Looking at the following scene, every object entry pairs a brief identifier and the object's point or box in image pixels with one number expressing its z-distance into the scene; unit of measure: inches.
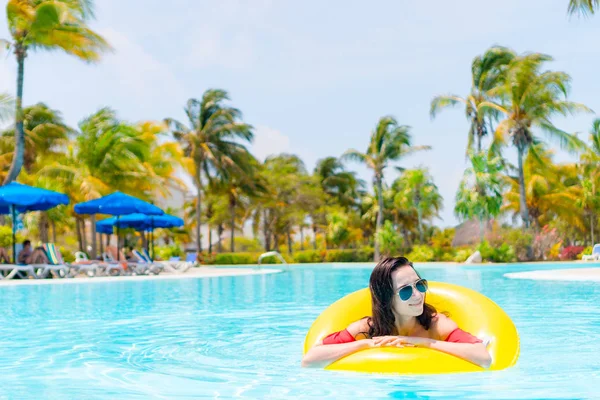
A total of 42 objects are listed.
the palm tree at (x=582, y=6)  642.8
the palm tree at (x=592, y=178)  1337.4
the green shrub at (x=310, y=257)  1392.7
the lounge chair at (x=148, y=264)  787.1
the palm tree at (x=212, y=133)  1430.9
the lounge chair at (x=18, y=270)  648.4
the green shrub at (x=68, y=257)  912.4
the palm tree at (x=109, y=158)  1011.9
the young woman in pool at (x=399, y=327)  145.7
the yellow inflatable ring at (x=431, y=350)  156.1
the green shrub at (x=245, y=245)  1991.6
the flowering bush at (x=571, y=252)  1205.7
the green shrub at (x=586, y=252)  1181.1
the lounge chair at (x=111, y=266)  738.8
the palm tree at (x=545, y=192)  1379.2
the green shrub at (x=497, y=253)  1103.0
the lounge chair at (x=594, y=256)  1040.8
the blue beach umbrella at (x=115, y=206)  755.4
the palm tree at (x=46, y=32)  784.9
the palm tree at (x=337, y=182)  1791.3
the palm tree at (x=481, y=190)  1179.3
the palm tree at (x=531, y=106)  1158.3
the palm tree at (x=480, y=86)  1267.2
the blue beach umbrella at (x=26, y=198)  643.5
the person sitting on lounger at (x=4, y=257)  692.7
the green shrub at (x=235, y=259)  1376.7
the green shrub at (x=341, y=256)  1386.6
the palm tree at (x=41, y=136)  1211.9
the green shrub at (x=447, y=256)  1244.8
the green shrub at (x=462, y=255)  1147.6
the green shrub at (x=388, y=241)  1325.0
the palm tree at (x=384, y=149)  1424.7
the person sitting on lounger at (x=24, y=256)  679.7
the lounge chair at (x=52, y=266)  671.8
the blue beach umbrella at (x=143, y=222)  909.2
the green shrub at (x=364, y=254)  1385.3
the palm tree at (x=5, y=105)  768.3
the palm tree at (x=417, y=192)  1497.3
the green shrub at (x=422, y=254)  1245.1
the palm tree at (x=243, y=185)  1459.2
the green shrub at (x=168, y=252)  1254.3
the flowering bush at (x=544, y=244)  1164.5
